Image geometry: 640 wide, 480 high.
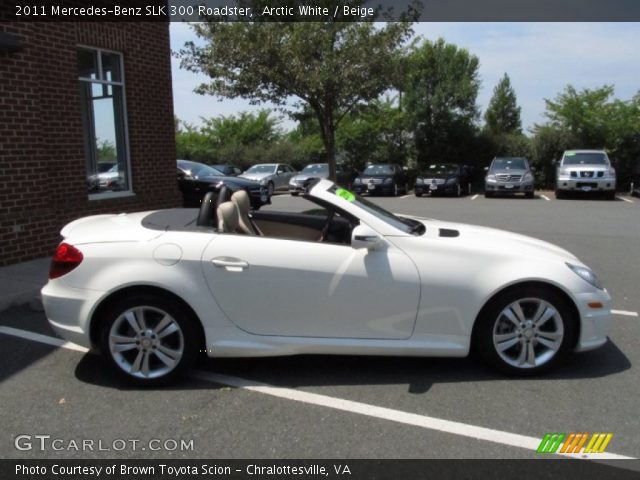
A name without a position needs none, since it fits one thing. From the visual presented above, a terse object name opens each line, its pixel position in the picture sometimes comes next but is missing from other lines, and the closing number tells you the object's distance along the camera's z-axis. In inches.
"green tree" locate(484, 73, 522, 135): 2085.4
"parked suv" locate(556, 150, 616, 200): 772.6
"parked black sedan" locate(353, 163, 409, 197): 895.2
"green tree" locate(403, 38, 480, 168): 1187.3
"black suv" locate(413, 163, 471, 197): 888.3
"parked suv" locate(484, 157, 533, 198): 829.2
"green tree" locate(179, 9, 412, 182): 744.3
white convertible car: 149.6
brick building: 284.8
